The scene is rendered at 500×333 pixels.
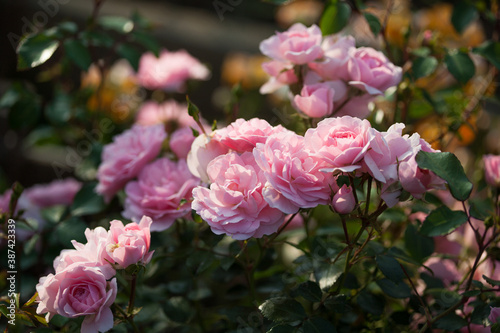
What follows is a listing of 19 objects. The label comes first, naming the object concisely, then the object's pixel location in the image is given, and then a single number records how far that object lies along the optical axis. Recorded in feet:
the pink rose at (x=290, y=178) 2.39
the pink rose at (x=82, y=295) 2.42
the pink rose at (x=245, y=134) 2.52
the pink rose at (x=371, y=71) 2.69
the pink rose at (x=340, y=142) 2.36
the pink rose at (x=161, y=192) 2.73
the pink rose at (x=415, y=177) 2.39
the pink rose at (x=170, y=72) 3.72
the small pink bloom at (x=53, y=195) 3.44
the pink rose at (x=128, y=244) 2.45
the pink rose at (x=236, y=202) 2.43
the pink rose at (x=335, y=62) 2.73
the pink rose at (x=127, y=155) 2.88
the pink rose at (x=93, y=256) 2.46
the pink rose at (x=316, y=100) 2.66
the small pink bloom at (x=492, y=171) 2.78
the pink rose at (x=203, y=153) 2.60
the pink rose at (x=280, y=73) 2.80
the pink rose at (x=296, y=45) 2.71
